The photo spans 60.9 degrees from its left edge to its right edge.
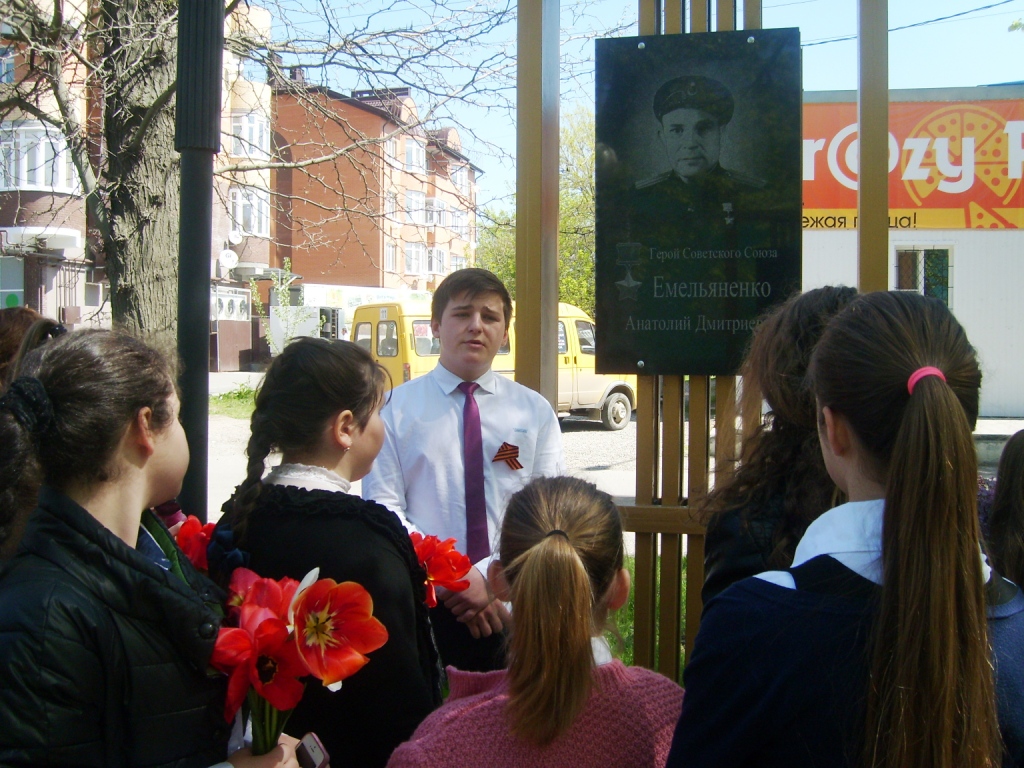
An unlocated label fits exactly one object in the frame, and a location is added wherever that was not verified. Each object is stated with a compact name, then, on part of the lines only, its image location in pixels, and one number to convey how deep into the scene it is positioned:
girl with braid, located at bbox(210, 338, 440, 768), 1.73
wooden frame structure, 2.91
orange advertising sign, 12.91
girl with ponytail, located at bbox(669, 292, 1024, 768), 1.09
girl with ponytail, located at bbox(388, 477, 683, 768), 1.41
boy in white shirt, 2.88
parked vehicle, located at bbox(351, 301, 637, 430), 14.28
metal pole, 2.36
